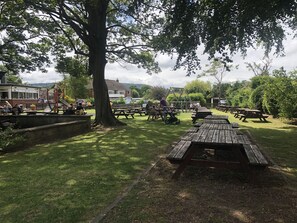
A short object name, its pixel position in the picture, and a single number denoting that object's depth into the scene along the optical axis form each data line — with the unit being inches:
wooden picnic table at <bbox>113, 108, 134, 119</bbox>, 761.4
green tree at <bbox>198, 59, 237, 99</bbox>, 2163.9
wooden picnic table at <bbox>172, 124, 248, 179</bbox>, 168.6
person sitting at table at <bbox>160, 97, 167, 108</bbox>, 633.5
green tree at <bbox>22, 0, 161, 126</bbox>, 519.8
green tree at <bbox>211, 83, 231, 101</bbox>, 2319.3
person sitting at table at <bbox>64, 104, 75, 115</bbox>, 644.6
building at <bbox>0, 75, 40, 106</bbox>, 1353.3
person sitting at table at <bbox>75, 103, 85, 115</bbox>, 670.5
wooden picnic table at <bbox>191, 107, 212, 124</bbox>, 545.6
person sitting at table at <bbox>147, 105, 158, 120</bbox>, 674.8
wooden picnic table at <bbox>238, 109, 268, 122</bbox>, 630.4
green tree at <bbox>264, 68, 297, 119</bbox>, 550.9
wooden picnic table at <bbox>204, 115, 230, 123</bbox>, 398.3
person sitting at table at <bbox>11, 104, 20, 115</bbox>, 710.3
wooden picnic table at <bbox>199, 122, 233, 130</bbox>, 258.4
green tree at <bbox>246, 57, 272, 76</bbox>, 2036.2
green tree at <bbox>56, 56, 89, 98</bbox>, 729.6
